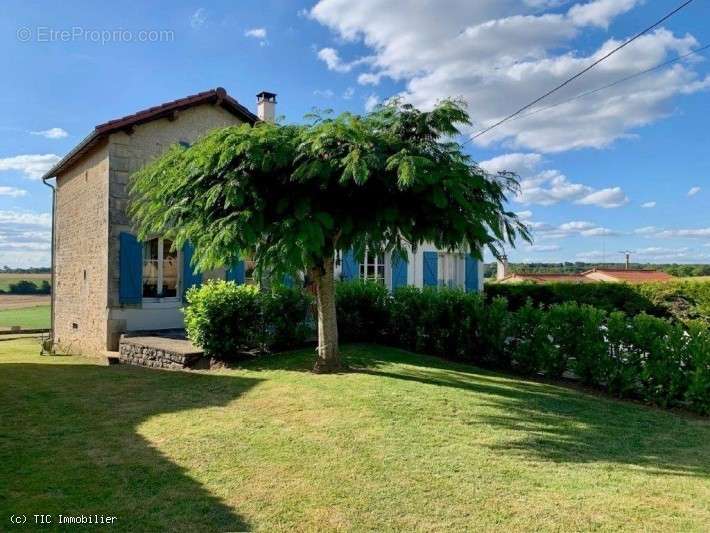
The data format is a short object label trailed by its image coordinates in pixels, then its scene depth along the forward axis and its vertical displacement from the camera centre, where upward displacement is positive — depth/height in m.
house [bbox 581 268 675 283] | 29.07 -0.06
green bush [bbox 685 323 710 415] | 5.94 -1.27
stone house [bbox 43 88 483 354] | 11.46 +0.79
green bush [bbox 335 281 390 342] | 10.72 -0.88
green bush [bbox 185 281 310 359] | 8.75 -0.83
